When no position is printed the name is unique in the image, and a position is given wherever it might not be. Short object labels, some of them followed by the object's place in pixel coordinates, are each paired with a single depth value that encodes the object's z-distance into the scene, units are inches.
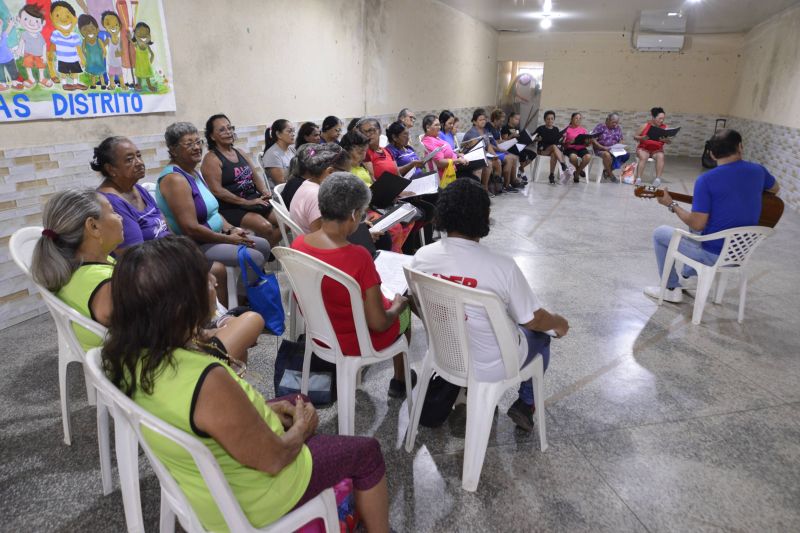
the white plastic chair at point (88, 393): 53.9
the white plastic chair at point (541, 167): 324.3
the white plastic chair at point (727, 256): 115.1
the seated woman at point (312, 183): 101.8
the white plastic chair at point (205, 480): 36.3
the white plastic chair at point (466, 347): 62.2
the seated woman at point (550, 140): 316.2
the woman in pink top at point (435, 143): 208.4
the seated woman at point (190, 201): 106.8
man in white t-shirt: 63.9
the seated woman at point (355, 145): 131.3
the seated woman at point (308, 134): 167.5
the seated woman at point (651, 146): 313.1
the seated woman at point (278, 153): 162.1
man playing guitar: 114.3
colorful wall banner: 104.5
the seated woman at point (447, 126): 232.2
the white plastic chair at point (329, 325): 67.3
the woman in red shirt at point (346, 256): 69.1
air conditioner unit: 441.7
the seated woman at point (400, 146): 185.2
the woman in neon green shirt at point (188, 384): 37.9
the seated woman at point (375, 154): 161.2
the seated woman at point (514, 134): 300.7
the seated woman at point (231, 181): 134.8
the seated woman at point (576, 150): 315.3
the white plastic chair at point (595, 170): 326.9
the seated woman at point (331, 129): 179.8
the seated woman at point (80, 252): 60.1
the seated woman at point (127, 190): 89.7
